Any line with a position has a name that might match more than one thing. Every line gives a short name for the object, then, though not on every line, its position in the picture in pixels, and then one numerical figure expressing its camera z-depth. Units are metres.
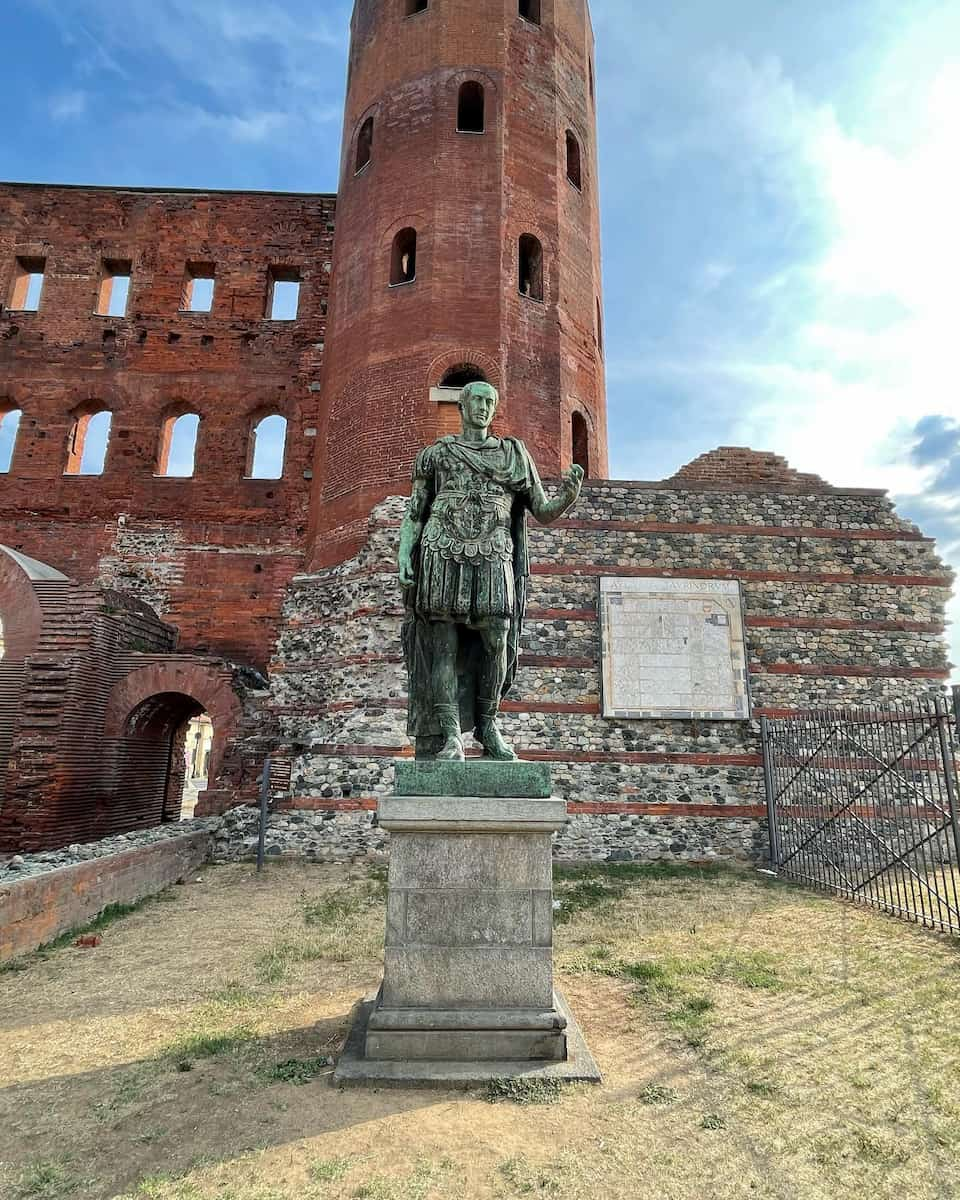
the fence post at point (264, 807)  10.22
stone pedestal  3.58
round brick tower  14.02
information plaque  11.88
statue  4.21
